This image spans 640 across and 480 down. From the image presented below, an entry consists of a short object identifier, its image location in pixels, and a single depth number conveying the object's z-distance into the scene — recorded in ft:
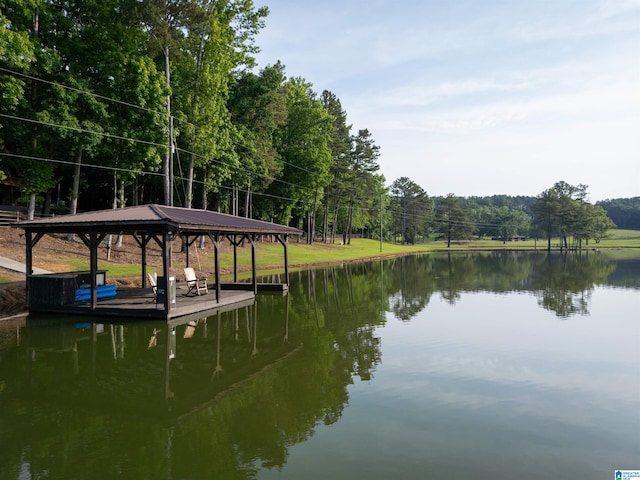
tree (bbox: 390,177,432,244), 318.86
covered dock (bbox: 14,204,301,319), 49.49
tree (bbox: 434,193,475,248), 329.52
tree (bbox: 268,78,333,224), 169.68
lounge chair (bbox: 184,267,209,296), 62.85
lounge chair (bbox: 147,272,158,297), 57.19
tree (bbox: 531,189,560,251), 296.30
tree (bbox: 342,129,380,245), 225.35
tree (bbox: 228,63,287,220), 126.52
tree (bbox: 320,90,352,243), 204.44
